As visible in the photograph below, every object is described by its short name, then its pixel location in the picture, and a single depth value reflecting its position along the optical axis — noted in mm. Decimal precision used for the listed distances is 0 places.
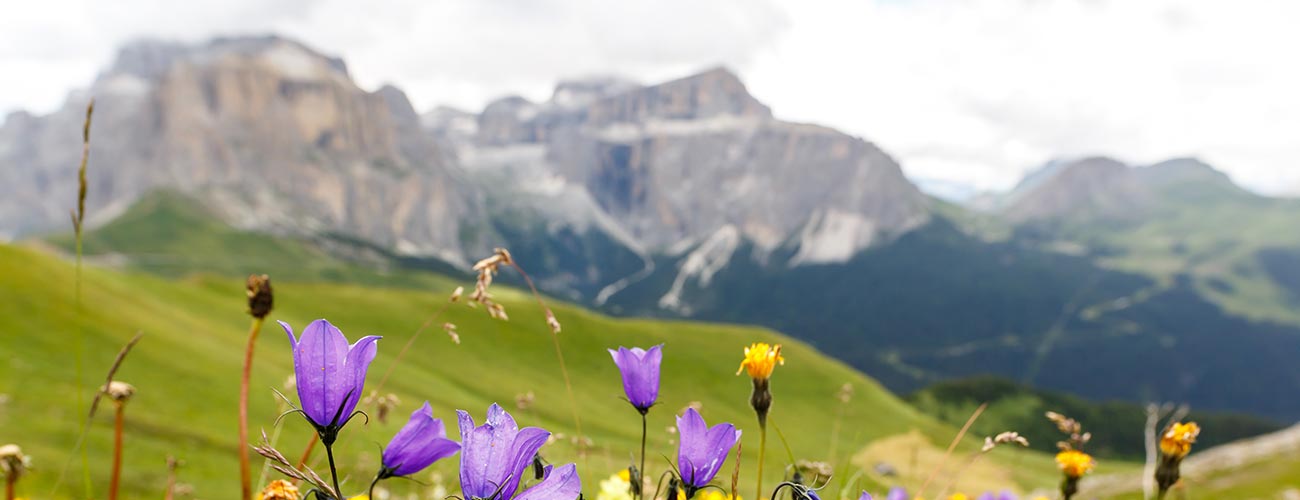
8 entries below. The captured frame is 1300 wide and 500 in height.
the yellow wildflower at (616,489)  3054
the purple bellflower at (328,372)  1374
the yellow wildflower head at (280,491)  1784
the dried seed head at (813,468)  2412
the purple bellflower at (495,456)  1341
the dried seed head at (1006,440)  2352
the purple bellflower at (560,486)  1275
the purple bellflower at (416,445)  1395
